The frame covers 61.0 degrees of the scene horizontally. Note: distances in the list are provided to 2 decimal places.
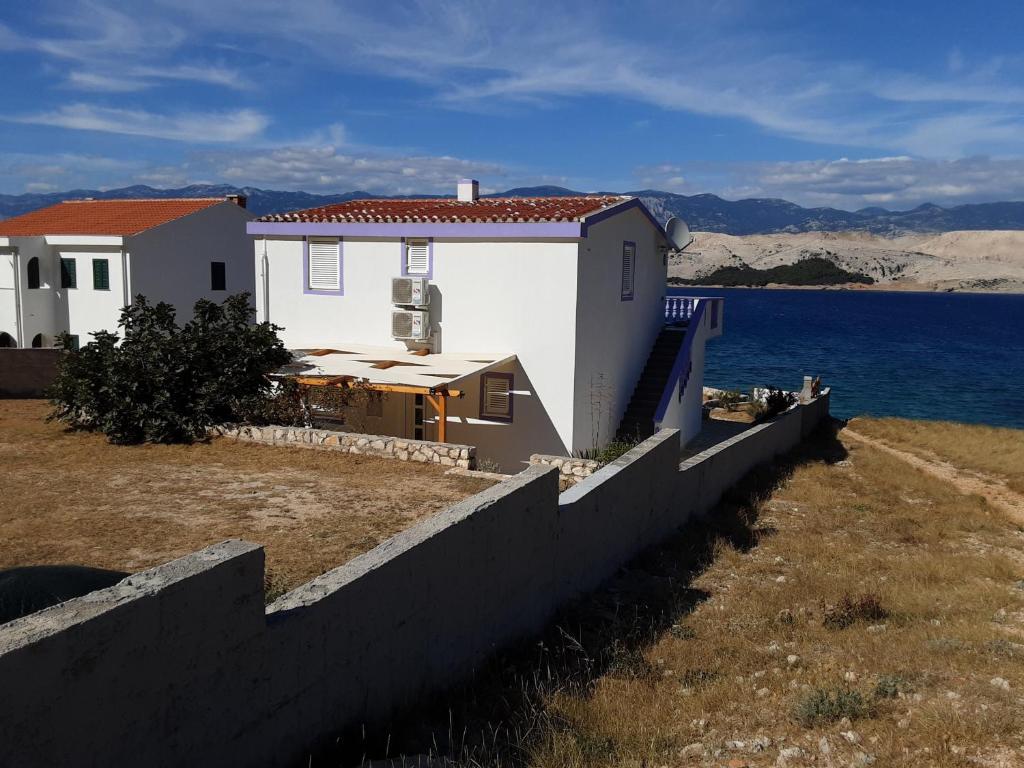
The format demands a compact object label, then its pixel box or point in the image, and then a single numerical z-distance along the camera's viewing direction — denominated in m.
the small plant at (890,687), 6.48
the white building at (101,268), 29.02
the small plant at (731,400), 30.95
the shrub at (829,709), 6.08
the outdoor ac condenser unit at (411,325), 17.30
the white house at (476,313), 16.52
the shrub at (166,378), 14.55
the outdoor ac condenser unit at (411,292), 17.25
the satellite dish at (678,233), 21.95
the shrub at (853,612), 8.87
